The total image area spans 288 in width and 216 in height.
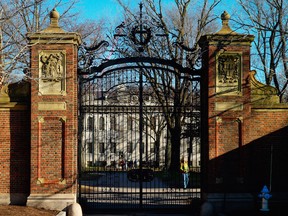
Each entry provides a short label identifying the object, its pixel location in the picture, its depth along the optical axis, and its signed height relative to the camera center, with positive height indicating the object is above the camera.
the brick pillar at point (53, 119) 13.80 -0.39
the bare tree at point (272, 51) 26.14 +3.17
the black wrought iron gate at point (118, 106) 14.52 +0.08
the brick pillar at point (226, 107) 14.14 -0.05
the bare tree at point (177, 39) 24.36 +3.89
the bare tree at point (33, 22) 25.05 +4.60
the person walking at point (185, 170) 19.22 -2.62
